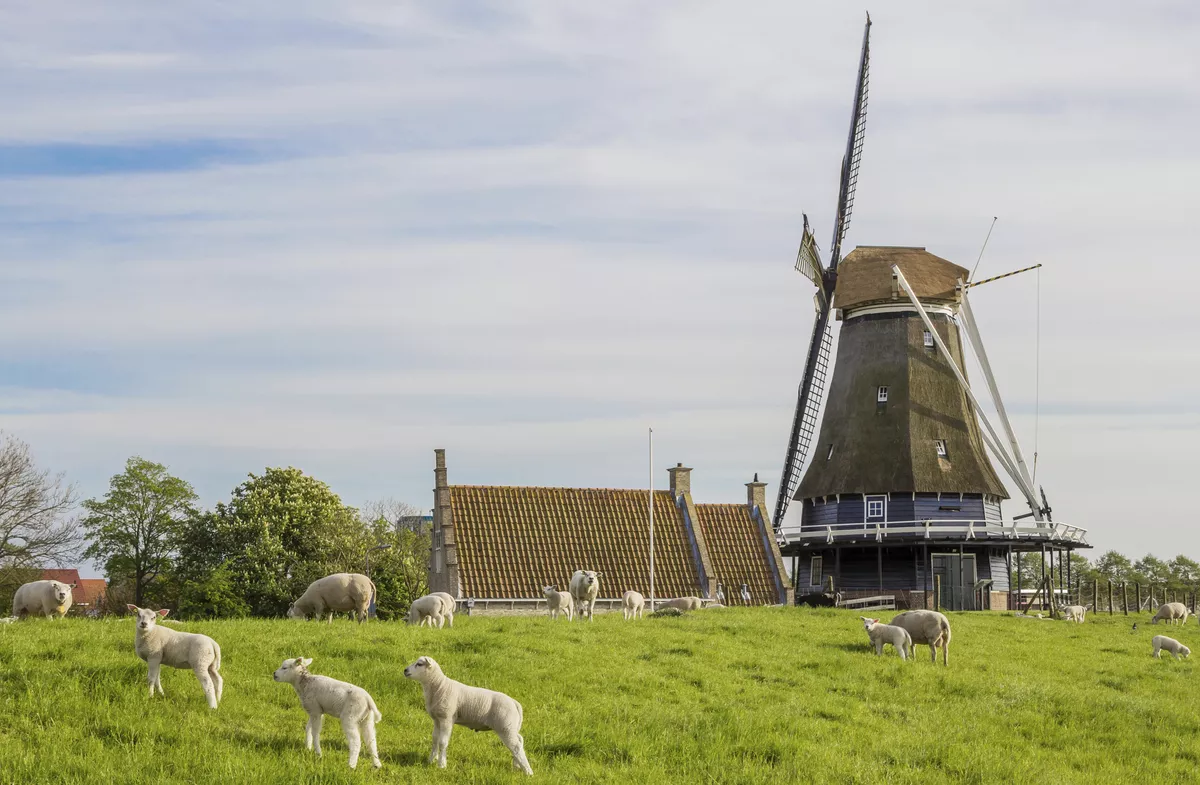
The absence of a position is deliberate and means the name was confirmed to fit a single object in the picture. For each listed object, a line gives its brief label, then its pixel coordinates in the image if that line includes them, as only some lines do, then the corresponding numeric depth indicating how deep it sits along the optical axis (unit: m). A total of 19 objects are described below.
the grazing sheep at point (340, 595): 25.09
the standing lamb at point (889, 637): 25.80
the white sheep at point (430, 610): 25.14
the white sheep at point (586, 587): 29.48
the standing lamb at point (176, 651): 15.70
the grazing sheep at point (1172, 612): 43.00
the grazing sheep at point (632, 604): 32.12
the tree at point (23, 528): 56.28
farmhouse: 45.38
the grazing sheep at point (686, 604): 34.97
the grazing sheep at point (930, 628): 26.12
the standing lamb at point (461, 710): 14.57
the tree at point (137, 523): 67.56
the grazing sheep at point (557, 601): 30.05
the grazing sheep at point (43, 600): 23.27
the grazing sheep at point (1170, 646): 32.25
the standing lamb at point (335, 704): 14.21
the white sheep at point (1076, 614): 45.16
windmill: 53.31
